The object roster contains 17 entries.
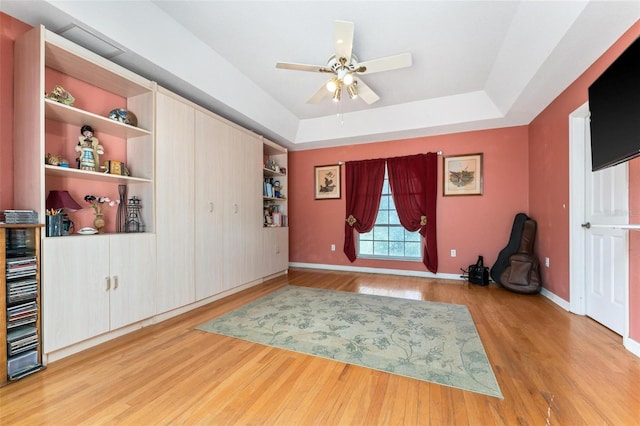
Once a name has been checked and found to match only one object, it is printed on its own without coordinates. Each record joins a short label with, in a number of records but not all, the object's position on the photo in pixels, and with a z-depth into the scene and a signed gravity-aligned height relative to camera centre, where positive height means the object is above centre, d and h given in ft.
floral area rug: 5.82 -3.57
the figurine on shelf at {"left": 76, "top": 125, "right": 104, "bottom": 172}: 7.27 +1.83
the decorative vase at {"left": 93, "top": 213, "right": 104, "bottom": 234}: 7.80 -0.26
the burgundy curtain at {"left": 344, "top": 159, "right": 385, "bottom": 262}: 15.65 +1.03
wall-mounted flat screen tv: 4.97 +2.17
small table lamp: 6.67 +0.25
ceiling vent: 6.52 +4.61
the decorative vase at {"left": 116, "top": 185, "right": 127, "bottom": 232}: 8.45 -0.02
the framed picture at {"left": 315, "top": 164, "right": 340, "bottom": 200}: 16.80 +2.03
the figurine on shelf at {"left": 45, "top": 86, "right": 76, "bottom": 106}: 6.55 +3.04
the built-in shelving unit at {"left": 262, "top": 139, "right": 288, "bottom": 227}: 14.87 +1.67
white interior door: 7.24 -0.84
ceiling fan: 7.04 +4.53
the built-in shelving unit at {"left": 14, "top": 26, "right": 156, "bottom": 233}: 6.04 +2.62
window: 15.44 -1.60
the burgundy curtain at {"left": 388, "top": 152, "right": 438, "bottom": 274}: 14.40 +1.07
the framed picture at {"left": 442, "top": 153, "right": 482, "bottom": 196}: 13.83 +2.04
